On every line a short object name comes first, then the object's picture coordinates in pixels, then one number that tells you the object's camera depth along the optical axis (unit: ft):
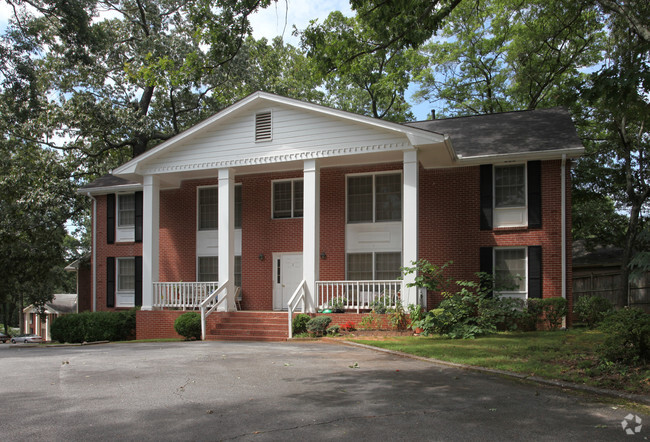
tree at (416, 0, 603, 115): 87.97
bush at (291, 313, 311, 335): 51.47
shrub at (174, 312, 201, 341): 54.22
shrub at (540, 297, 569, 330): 50.93
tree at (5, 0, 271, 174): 60.80
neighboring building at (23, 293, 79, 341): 169.37
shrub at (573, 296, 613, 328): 56.29
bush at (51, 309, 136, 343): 61.26
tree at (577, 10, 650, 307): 69.67
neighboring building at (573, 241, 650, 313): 71.67
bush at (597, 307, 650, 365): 27.48
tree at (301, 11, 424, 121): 44.83
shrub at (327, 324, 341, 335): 49.37
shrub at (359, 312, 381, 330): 50.32
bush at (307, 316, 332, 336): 49.98
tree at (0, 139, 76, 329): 81.76
